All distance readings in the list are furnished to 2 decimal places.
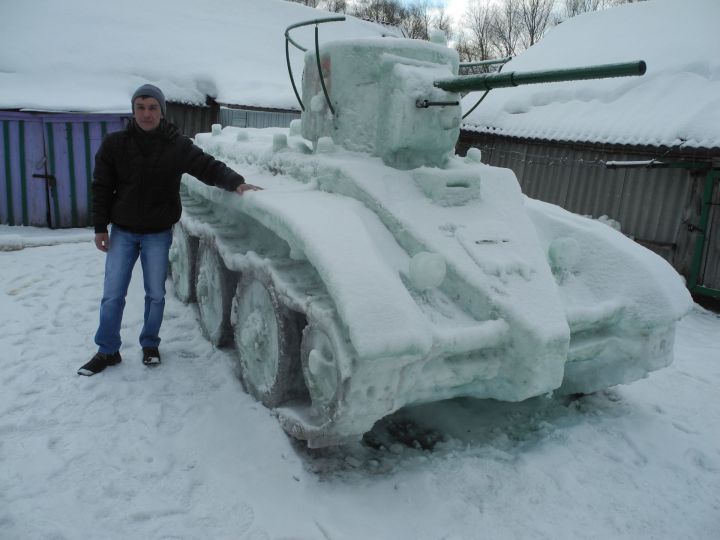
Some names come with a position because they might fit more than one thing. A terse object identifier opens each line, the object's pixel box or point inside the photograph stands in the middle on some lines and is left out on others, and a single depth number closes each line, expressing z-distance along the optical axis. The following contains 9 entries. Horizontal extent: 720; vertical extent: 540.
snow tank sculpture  2.85
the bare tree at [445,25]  40.83
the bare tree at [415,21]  41.06
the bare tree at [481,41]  39.66
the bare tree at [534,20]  38.09
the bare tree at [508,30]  38.84
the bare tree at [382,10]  41.56
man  4.02
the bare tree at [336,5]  38.19
